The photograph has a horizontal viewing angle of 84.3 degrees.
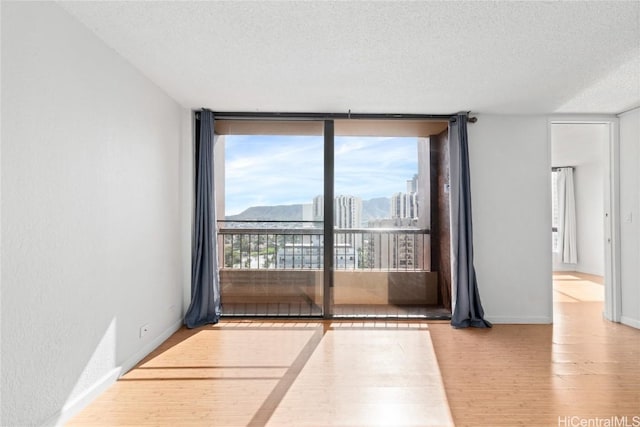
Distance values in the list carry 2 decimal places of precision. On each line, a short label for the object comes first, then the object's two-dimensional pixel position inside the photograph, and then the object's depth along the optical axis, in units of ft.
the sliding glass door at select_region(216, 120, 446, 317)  13.75
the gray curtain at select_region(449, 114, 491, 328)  12.89
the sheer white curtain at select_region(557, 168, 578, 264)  23.95
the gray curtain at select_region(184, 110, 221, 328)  12.92
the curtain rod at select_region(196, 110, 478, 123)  13.30
